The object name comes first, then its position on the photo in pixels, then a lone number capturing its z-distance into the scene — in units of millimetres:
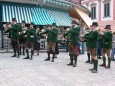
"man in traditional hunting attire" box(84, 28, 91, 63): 10338
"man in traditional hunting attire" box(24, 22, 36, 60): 12969
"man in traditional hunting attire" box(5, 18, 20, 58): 13445
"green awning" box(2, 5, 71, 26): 17922
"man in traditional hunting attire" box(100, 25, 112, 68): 10951
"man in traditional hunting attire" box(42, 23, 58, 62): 12396
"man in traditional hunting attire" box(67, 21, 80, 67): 11070
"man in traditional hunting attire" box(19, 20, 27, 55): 14056
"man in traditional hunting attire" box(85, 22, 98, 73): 10039
